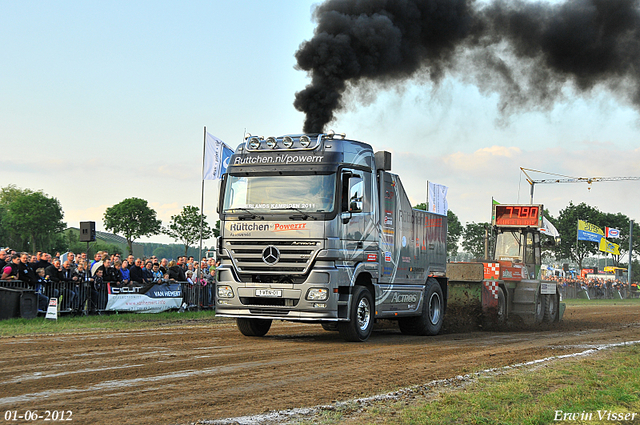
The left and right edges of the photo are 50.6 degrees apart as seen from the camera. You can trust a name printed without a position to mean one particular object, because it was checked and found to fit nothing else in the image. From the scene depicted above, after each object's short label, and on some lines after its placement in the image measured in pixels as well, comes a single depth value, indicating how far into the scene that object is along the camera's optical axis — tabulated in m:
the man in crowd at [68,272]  18.45
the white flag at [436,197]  37.73
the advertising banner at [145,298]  19.62
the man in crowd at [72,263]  19.05
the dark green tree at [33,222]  87.12
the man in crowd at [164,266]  22.47
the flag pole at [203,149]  25.12
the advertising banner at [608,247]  72.56
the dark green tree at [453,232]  91.62
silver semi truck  12.34
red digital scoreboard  22.88
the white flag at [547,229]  23.16
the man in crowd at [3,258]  17.44
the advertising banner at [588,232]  68.19
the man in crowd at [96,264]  19.34
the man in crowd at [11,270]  16.84
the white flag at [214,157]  26.09
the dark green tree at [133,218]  88.12
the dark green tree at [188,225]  78.50
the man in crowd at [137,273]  20.62
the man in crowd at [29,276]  17.33
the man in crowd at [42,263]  18.02
